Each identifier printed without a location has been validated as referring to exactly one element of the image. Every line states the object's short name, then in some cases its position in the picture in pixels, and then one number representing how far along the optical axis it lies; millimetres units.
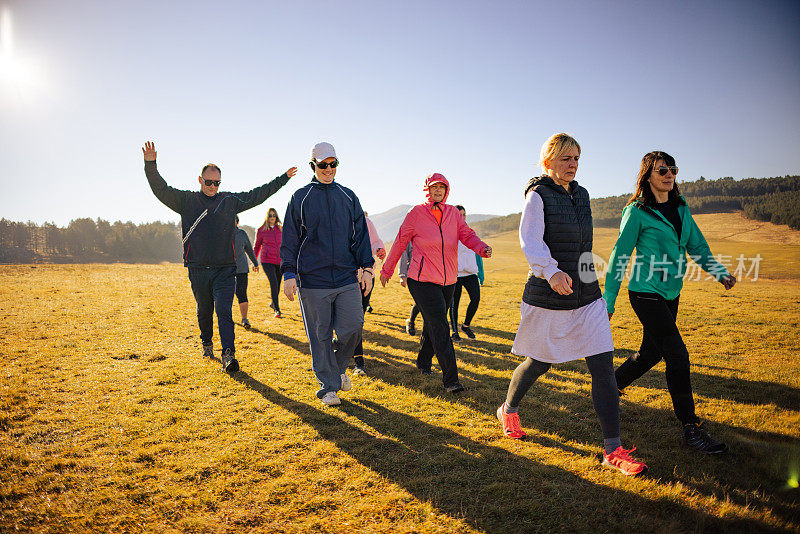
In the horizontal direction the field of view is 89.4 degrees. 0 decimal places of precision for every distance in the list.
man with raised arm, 5801
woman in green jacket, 3639
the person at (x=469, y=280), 7824
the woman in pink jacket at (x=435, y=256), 4984
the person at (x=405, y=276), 6205
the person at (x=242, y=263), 8891
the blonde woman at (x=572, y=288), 3180
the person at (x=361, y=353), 5533
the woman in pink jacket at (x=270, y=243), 9836
